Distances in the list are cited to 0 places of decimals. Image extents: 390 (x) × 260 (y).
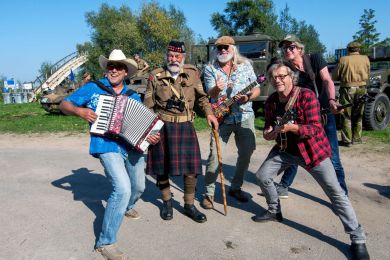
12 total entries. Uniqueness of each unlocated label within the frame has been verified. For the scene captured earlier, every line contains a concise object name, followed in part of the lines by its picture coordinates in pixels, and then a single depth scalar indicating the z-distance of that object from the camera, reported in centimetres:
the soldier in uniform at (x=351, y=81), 758
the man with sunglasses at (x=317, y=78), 422
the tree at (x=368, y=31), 3102
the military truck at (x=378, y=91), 881
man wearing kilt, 411
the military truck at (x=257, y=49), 1182
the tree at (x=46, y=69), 4346
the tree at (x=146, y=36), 3791
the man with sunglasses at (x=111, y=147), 338
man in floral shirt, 443
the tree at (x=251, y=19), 4306
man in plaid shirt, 338
